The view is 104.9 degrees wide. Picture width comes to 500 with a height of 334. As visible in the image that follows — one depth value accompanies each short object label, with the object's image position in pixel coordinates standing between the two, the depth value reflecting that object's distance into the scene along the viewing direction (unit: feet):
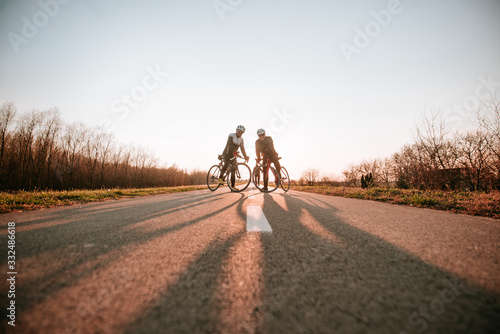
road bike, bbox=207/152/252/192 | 25.86
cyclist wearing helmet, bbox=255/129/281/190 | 25.55
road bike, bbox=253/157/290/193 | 26.01
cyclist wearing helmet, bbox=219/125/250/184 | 24.62
